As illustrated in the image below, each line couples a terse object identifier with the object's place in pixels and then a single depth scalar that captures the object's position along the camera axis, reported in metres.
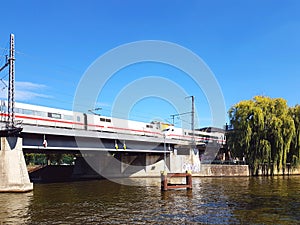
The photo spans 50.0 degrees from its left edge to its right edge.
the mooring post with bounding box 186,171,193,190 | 39.34
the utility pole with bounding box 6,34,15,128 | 36.44
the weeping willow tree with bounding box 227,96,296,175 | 62.25
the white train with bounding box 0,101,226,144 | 47.22
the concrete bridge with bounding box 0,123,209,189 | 61.25
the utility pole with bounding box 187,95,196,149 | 69.62
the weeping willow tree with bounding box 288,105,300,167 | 64.19
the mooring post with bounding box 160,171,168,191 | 38.00
